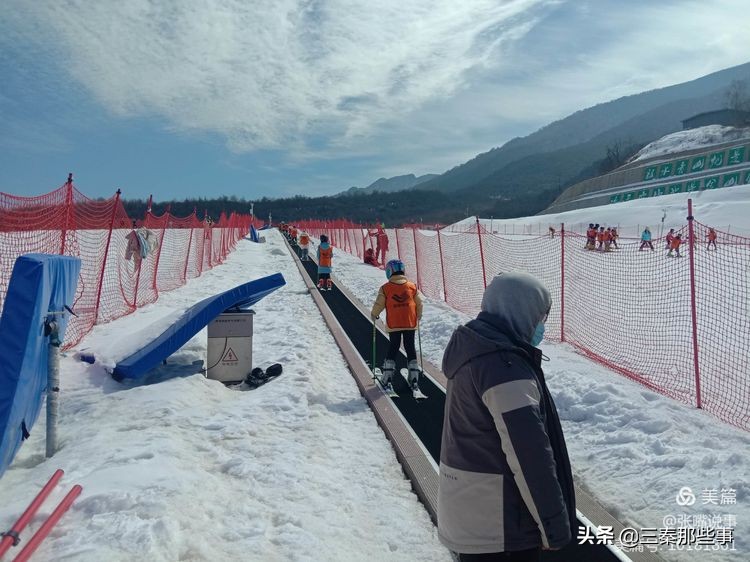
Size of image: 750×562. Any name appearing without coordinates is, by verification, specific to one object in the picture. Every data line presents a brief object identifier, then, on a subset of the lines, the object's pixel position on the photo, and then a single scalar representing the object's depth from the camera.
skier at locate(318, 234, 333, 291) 17.61
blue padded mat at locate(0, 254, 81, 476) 4.25
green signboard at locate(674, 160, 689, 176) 67.94
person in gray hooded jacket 2.14
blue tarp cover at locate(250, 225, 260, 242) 51.99
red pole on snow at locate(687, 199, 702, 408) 6.34
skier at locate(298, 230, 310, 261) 32.56
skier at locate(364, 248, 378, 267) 28.23
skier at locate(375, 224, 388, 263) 26.78
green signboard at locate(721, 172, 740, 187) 59.42
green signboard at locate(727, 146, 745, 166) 60.66
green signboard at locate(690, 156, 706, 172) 65.38
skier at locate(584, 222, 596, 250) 24.84
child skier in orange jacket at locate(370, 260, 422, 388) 7.48
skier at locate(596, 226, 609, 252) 25.08
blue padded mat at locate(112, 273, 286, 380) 6.45
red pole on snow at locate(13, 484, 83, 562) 2.92
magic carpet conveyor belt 3.74
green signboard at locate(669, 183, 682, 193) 65.94
